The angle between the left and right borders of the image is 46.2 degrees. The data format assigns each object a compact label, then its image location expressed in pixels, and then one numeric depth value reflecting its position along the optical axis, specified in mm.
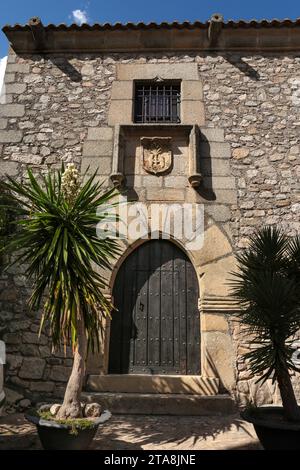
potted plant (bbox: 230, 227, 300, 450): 2463
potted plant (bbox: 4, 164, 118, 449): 2668
